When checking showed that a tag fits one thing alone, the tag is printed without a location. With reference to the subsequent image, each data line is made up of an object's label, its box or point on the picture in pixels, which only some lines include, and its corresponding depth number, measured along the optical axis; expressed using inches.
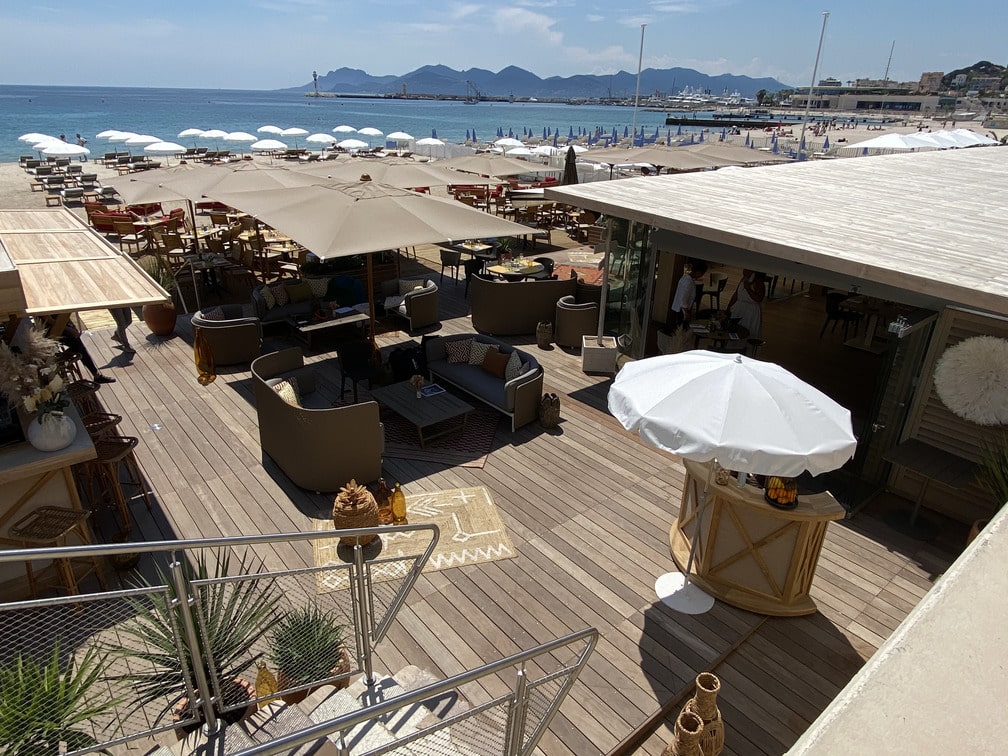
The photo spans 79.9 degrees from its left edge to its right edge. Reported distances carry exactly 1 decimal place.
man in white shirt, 376.2
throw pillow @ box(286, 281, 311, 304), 431.5
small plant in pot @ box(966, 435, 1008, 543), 206.8
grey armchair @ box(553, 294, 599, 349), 409.4
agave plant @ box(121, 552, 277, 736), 127.8
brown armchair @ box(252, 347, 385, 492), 243.4
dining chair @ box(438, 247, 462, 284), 548.1
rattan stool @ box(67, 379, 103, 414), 243.1
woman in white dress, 376.2
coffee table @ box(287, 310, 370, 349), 368.5
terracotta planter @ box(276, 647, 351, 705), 159.5
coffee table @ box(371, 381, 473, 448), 288.0
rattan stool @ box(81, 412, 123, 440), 225.8
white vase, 183.3
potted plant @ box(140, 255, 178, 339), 407.2
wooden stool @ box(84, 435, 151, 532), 219.3
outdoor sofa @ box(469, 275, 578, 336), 419.9
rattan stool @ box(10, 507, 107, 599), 179.9
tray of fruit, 184.5
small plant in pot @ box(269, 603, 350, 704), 152.7
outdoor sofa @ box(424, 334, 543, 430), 306.0
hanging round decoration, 224.2
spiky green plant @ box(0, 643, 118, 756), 109.0
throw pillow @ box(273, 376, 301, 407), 269.6
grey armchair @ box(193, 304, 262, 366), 366.9
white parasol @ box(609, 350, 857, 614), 156.7
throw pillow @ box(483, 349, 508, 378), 327.7
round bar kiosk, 187.6
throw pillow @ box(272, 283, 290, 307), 424.8
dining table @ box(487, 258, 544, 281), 490.3
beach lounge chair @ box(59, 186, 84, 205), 862.5
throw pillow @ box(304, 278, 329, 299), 441.1
